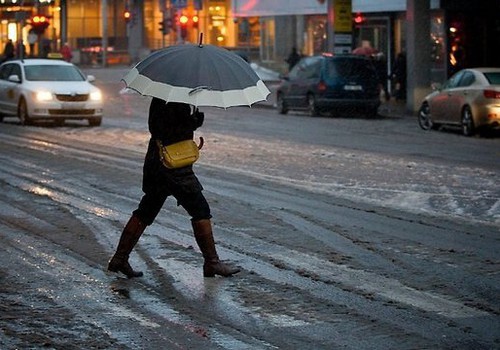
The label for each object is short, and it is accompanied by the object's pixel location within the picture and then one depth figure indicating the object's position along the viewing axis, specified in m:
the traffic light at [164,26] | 64.75
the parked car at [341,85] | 35.59
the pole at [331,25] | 41.31
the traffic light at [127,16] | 90.94
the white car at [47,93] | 30.14
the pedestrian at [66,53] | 64.25
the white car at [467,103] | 27.12
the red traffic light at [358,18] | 45.03
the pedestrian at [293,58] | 51.69
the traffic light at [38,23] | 58.00
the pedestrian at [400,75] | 40.41
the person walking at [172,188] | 10.42
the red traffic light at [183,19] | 56.47
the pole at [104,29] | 83.81
